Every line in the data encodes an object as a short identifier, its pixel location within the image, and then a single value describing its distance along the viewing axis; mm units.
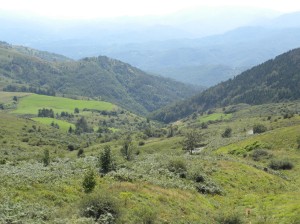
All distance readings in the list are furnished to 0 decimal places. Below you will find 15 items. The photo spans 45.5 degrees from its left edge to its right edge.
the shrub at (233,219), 28031
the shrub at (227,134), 124844
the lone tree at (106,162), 42656
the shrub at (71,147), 146788
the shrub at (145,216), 24781
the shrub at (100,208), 23734
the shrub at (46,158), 56281
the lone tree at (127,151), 70200
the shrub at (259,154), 70644
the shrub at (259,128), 115562
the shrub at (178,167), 45053
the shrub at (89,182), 30500
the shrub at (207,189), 41562
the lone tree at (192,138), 91000
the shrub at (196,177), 43906
